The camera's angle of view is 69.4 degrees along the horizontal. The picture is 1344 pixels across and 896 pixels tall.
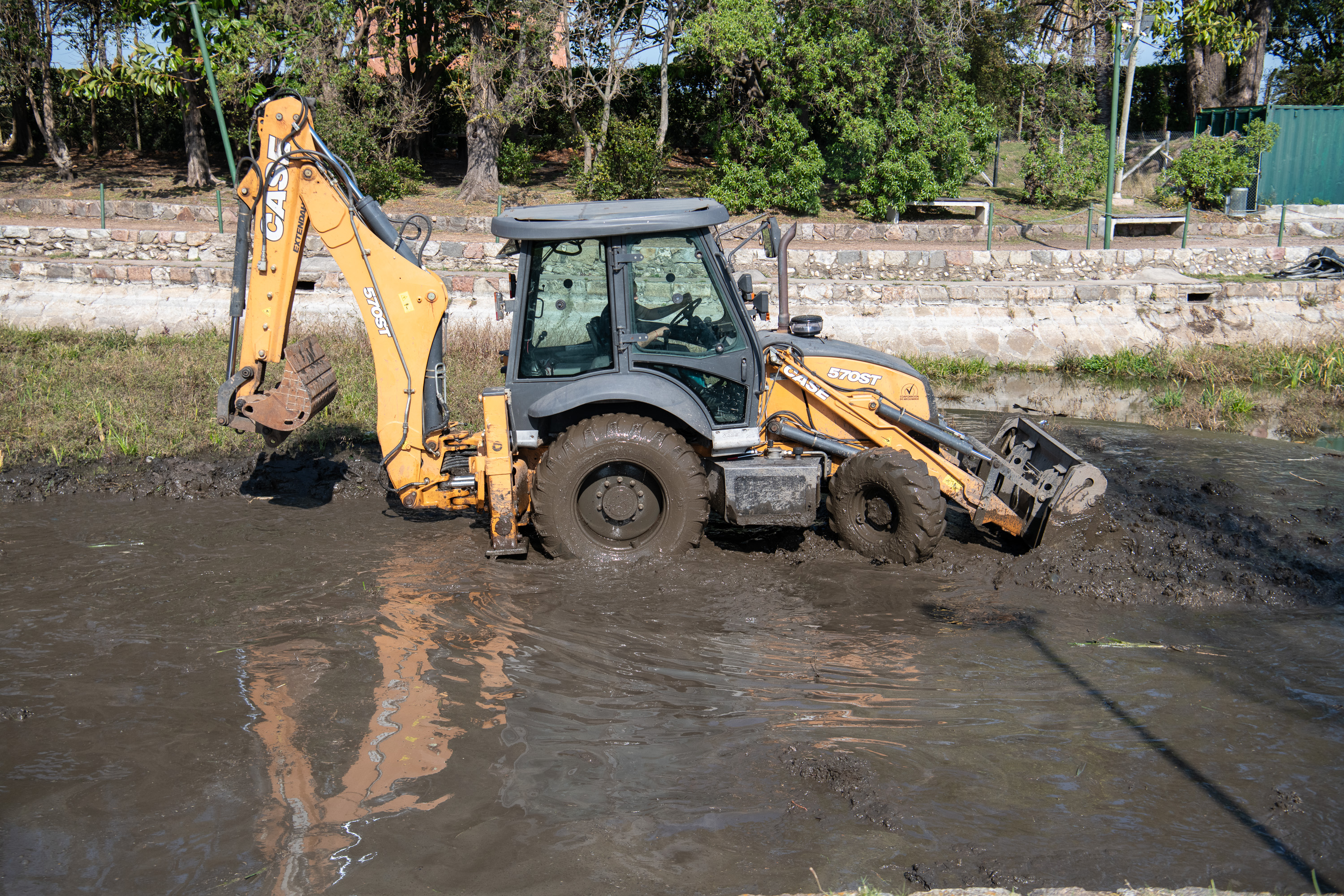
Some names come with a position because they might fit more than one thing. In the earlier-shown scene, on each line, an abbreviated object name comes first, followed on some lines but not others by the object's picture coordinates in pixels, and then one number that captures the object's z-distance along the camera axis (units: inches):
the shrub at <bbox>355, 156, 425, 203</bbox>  831.1
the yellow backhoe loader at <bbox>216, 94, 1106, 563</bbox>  248.8
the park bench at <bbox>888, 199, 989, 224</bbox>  845.8
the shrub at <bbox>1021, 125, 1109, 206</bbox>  875.4
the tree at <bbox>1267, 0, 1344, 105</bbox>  1135.0
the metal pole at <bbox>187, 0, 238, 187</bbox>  634.8
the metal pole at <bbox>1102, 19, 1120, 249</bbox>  767.7
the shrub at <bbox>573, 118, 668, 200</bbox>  806.5
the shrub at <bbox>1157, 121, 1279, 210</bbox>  880.9
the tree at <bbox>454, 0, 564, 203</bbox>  820.0
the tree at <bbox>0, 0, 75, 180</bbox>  853.8
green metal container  927.0
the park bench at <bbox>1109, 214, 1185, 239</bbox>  794.8
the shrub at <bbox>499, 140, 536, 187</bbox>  905.5
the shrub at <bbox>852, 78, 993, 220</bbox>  808.9
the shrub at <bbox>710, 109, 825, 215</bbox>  818.8
